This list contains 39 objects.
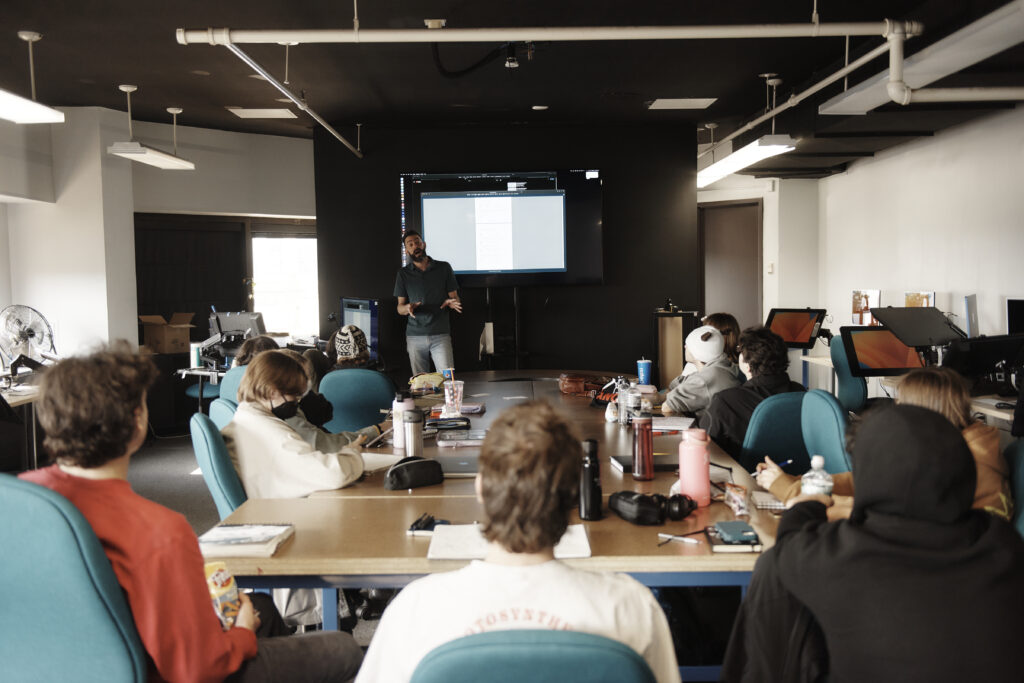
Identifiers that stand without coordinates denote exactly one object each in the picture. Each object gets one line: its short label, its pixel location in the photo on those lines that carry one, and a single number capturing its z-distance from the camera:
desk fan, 5.75
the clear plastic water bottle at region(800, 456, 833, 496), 2.06
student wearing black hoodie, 1.31
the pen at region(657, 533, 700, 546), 1.90
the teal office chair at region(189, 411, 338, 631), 2.31
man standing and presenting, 6.89
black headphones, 2.02
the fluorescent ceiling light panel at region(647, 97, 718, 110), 7.09
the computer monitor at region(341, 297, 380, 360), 6.73
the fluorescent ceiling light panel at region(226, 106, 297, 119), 7.46
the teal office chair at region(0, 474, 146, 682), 1.34
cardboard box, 7.78
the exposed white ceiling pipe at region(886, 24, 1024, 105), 3.84
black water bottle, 2.04
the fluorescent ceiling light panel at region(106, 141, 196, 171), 6.40
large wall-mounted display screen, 7.51
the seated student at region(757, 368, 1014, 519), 2.09
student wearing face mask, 2.43
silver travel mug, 2.83
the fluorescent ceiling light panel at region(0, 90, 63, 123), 4.50
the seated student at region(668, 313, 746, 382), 4.04
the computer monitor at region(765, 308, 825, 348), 6.90
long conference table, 1.80
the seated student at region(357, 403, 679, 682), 1.20
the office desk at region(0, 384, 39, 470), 4.91
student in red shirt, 1.41
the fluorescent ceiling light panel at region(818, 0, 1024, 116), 3.40
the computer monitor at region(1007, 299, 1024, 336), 4.73
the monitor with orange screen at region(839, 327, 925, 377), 4.93
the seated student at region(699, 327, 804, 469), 3.12
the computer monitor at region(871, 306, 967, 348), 4.66
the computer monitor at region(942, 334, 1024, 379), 4.38
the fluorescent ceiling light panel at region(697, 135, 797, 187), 5.80
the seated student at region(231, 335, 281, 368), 4.16
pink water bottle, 2.17
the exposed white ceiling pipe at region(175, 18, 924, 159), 3.63
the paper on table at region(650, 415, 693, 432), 3.23
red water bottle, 2.42
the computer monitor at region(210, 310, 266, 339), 6.84
